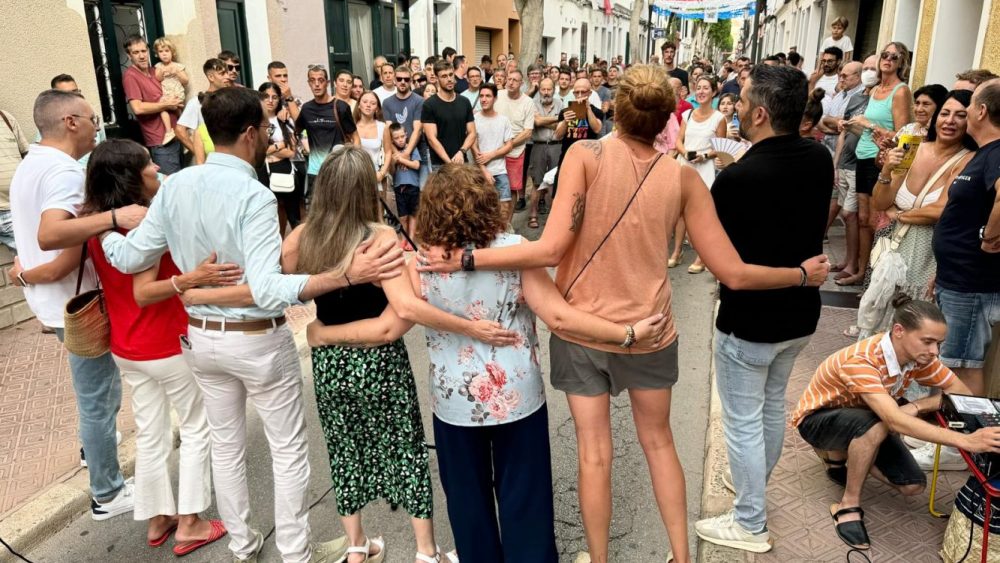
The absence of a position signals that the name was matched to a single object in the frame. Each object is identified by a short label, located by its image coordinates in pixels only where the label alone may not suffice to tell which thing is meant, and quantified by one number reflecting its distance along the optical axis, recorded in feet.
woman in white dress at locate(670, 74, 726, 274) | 24.09
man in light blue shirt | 8.55
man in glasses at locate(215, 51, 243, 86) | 23.79
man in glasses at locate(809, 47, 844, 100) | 30.68
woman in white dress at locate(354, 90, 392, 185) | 25.77
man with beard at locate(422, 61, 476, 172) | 27.22
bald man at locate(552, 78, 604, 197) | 29.32
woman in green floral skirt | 8.69
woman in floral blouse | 8.16
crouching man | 10.09
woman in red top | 9.36
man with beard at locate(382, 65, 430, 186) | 28.22
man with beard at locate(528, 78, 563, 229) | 32.17
